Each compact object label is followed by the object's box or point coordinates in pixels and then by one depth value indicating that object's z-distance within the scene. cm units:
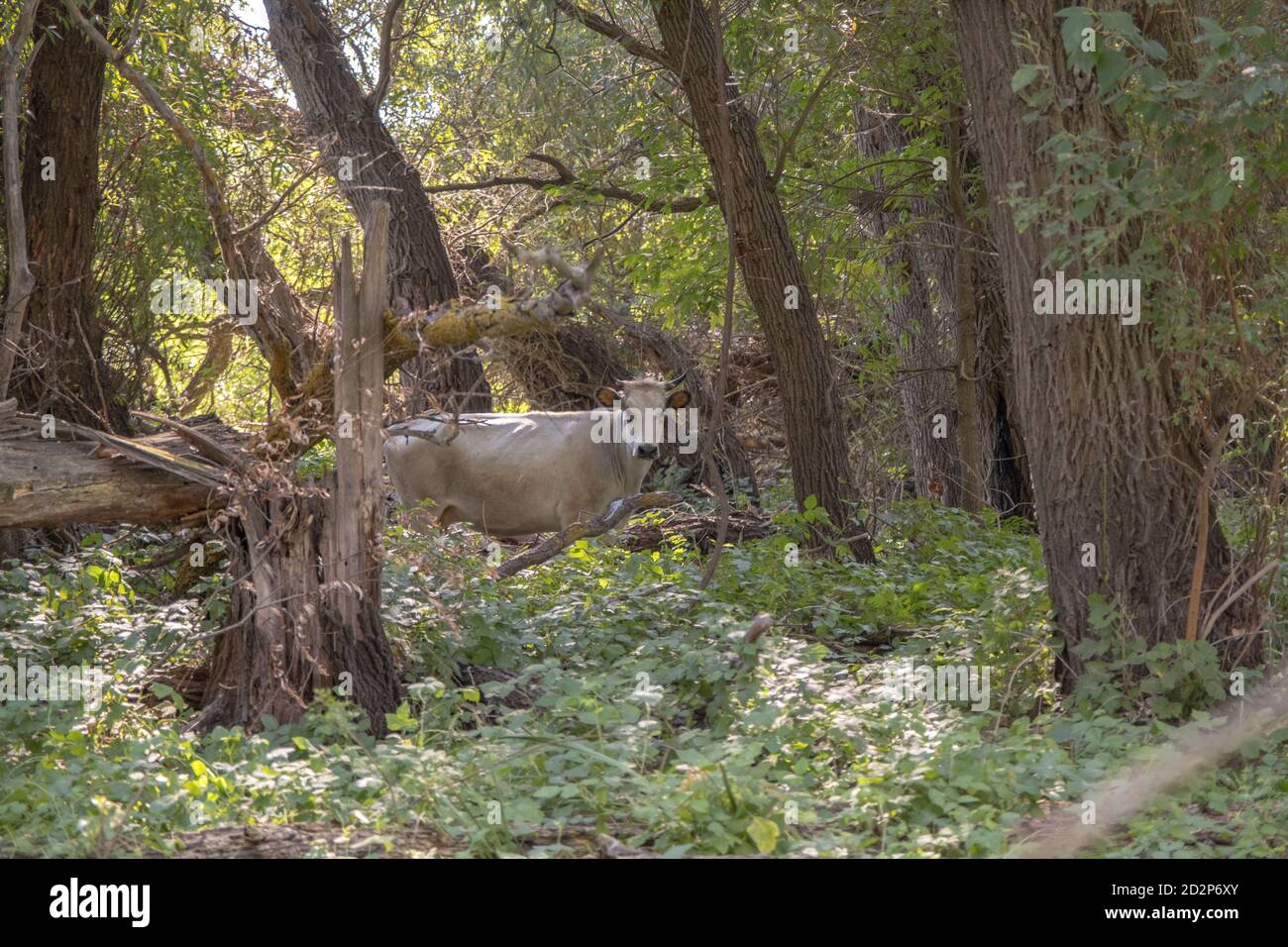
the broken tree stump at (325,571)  686
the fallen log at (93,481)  690
